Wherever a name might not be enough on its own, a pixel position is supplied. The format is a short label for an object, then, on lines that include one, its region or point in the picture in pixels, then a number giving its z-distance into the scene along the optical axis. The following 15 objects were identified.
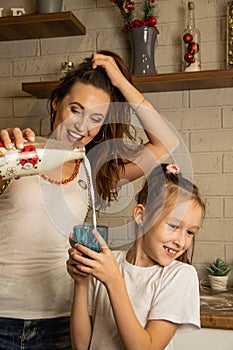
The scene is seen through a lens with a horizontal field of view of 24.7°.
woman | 1.31
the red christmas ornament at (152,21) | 2.12
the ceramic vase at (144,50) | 2.13
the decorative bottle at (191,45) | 2.11
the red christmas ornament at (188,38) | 2.12
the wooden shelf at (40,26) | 2.12
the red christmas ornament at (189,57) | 2.11
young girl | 1.08
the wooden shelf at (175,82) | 2.01
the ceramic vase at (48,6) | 2.19
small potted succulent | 2.04
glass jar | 2.22
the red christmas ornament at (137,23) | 2.14
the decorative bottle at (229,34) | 2.09
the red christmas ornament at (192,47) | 2.12
